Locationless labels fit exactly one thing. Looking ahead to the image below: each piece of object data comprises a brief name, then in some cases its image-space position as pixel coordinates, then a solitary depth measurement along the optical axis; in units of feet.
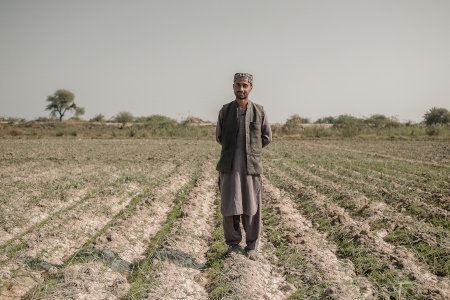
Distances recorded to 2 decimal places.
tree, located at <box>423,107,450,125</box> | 166.40
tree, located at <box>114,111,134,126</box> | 198.49
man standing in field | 12.87
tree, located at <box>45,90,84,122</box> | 217.56
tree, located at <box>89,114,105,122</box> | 202.85
